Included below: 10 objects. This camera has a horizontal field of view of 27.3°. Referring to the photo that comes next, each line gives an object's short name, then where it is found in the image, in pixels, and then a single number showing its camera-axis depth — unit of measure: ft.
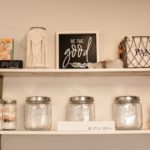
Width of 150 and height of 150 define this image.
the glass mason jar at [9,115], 5.07
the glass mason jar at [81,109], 5.19
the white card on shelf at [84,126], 4.95
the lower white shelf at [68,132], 4.89
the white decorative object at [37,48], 5.28
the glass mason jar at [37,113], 5.13
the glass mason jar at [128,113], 5.14
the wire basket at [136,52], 5.38
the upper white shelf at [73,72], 5.11
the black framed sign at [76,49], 5.74
